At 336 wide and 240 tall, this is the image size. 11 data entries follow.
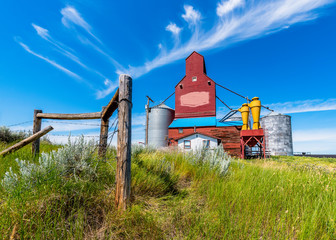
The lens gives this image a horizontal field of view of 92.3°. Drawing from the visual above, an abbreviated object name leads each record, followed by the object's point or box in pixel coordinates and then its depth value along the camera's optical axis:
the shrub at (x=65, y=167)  2.74
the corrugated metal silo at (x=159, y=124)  20.61
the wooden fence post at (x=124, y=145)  2.88
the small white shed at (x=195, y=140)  16.83
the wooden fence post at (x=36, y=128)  6.16
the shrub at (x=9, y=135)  9.28
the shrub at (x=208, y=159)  5.11
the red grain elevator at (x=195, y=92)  19.44
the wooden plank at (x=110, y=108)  3.71
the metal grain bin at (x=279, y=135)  20.73
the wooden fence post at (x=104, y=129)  4.87
